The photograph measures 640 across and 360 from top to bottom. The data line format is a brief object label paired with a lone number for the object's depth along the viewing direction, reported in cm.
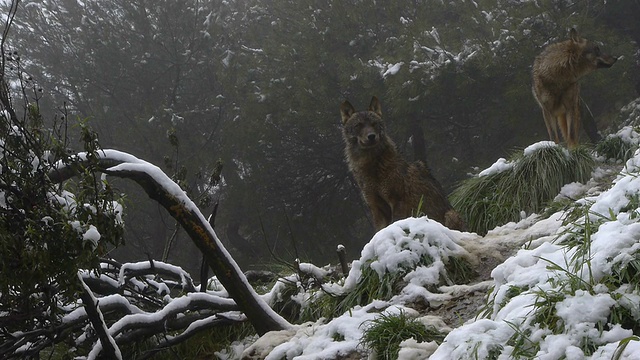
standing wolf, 1032
